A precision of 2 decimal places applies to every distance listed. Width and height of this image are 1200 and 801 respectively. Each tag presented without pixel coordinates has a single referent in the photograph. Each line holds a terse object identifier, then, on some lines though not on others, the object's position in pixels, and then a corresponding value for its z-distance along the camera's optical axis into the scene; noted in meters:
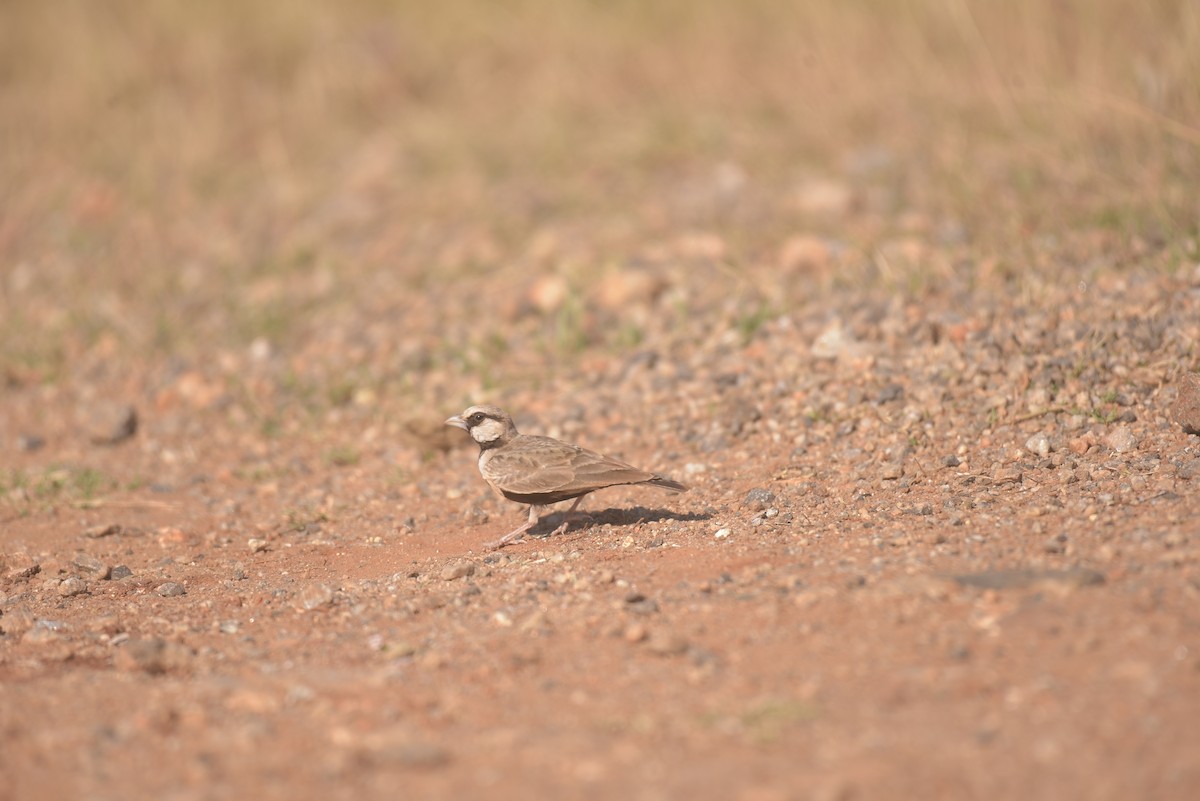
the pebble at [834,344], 13.83
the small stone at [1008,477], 11.04
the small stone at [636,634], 8.54
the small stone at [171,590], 10.84
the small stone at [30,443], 16.22
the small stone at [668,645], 8.26
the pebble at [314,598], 10.09
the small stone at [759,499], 11.38
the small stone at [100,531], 12.80
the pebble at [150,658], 8.87
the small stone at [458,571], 10.47
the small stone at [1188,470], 10.39
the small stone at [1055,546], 9.24
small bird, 11.37
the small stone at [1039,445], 11.47
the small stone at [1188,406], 10.97
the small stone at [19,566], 11.40
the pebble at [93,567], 11.42
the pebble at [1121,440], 11.18
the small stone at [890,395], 12.90
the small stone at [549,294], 17.00
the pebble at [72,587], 10.86
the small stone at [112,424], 16.02
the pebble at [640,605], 9.05
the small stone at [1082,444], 11.36
